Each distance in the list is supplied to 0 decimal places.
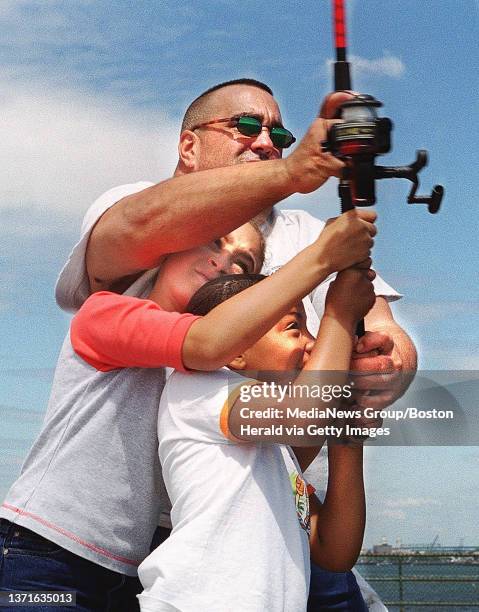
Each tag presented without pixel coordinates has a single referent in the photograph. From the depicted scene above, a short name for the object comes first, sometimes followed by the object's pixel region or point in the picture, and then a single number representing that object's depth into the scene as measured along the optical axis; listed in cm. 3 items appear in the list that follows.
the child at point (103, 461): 205
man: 191
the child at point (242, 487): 174
